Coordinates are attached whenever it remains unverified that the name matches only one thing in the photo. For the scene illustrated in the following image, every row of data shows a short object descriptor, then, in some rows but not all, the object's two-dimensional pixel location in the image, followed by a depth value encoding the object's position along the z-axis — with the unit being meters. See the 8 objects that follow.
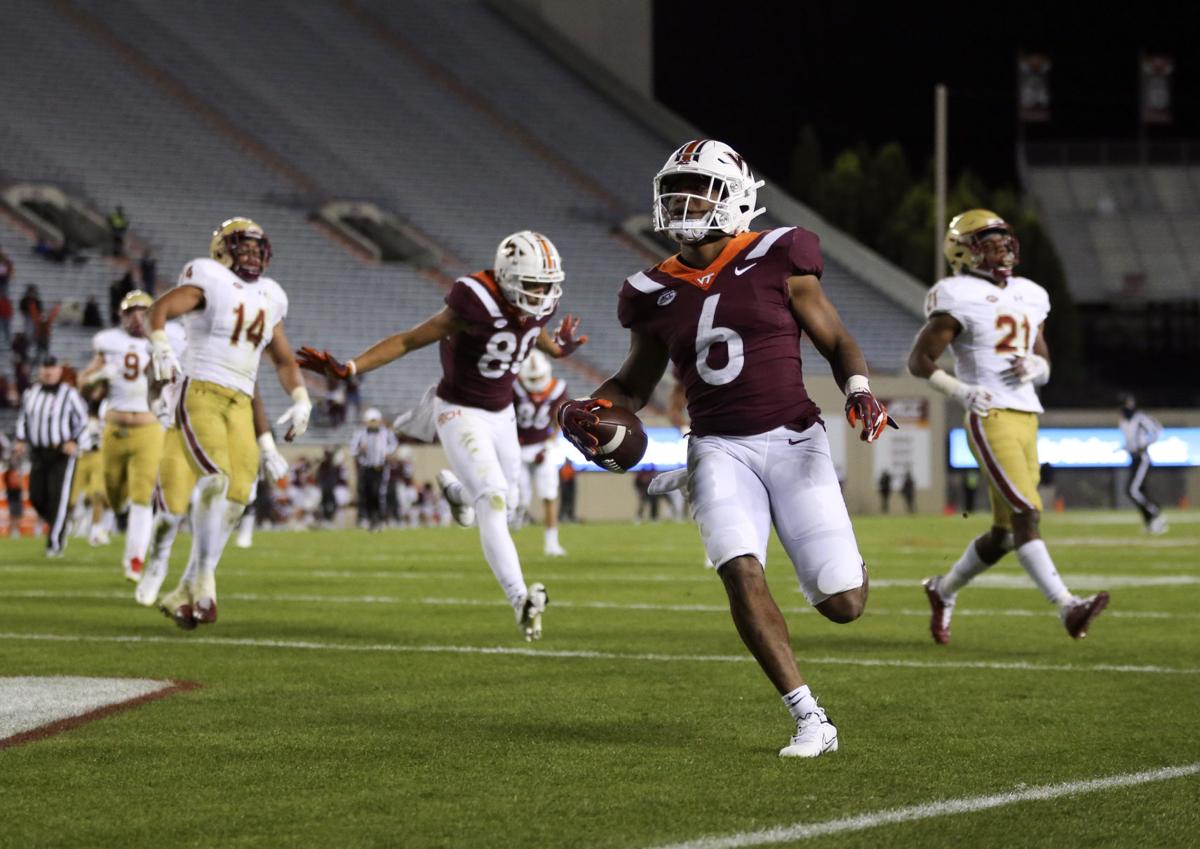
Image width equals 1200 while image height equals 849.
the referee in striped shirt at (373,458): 53.12
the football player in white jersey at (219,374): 18.22
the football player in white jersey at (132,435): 25.64
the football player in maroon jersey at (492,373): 17.73
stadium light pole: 74.19
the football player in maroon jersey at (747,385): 11.14
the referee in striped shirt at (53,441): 33.94
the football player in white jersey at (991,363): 17.42
